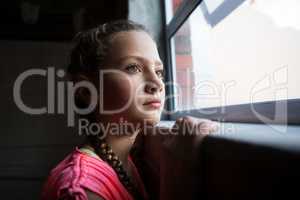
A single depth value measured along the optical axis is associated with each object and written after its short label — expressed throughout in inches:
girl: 25.7
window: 27.7
